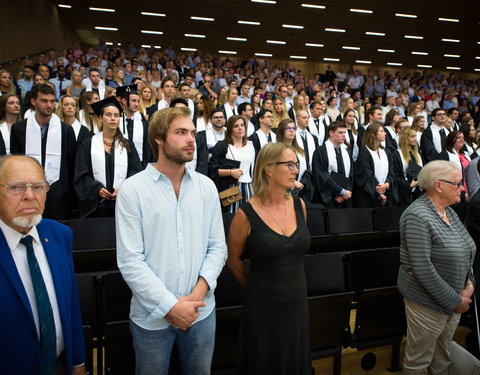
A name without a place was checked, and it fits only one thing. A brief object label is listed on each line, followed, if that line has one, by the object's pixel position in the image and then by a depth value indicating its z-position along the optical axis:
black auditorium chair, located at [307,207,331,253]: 4.00
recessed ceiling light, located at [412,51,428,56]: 21.67
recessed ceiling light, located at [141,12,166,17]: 16.25
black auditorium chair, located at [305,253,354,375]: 2.72
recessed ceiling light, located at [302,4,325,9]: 14.88
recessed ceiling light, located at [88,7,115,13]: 16.05
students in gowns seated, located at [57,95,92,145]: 4.90
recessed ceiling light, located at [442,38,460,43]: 19.22
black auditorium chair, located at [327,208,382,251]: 4.09
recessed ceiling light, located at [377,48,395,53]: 21.37
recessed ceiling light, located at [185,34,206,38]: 19.28
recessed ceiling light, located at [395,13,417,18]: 15.64
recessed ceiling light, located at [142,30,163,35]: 18.81
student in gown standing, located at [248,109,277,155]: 5.80
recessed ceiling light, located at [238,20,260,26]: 17.19
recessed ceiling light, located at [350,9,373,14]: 15.24
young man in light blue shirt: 1.79
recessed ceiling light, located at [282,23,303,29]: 17.54
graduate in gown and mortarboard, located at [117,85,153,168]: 4.98
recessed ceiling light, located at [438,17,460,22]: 16.16
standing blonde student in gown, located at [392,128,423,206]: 5.91
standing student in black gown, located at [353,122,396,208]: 5.62
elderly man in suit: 1.50
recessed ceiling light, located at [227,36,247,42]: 19.67
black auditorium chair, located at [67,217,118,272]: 3.21
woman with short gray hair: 2.37
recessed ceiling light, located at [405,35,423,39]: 18.85
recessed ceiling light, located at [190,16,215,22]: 16.74
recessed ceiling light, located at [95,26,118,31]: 18.65
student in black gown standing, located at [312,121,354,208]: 5.39
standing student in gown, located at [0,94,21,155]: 4.82
